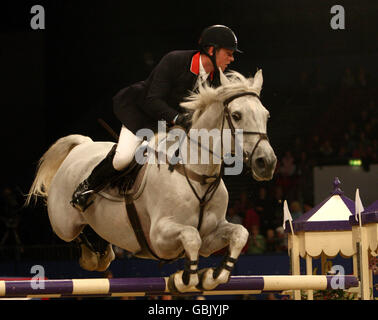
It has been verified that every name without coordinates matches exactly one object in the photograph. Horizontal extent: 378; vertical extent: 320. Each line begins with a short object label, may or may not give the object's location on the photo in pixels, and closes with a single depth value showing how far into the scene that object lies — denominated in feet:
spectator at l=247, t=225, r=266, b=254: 52.29
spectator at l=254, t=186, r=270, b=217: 57.11
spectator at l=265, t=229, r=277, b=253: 52.75
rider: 22.81
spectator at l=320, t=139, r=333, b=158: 64.07
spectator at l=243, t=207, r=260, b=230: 54.03
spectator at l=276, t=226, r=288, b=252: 52.29
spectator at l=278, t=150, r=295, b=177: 60.85
